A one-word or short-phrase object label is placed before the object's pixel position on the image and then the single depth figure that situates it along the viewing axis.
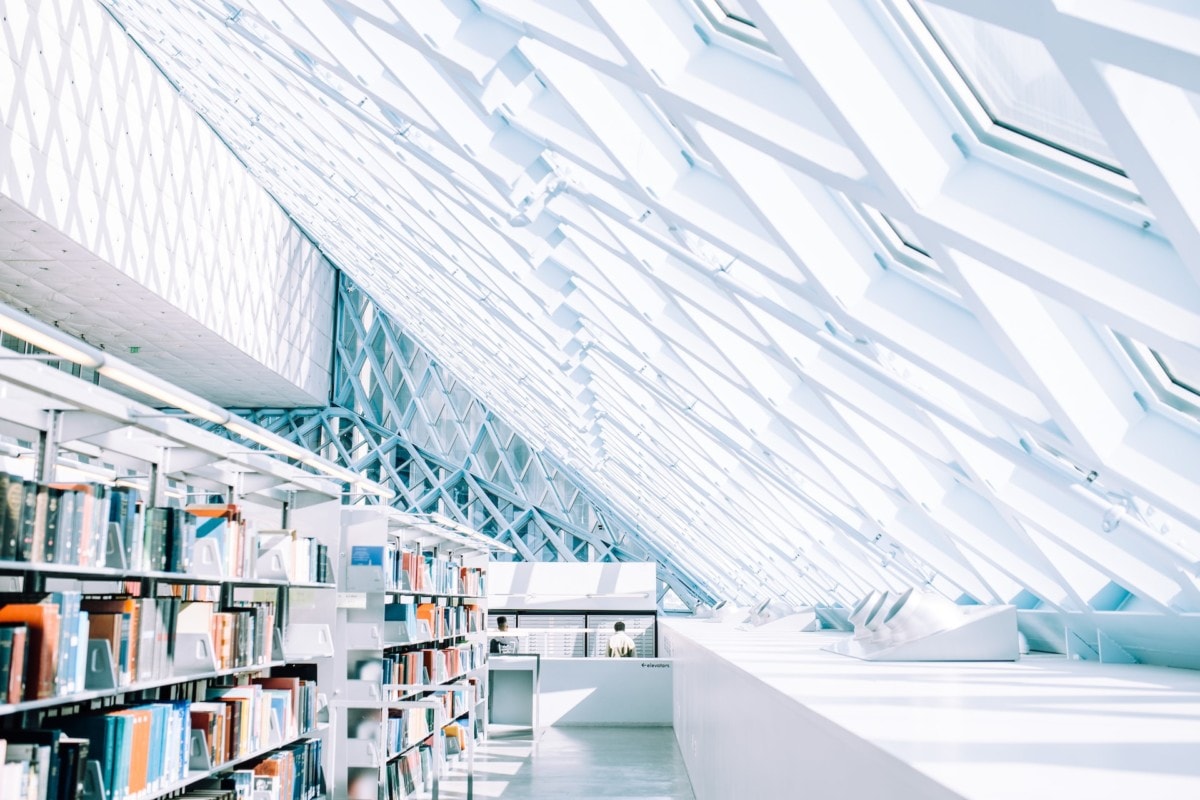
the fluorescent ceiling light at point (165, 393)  3.46
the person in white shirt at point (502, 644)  13.65
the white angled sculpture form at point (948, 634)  4.26
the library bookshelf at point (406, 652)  6.16
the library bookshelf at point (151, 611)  3.24
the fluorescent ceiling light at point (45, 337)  2.91
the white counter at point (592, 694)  13.15
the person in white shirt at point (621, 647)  14.30
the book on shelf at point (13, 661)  3.04
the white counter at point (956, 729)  1.54
